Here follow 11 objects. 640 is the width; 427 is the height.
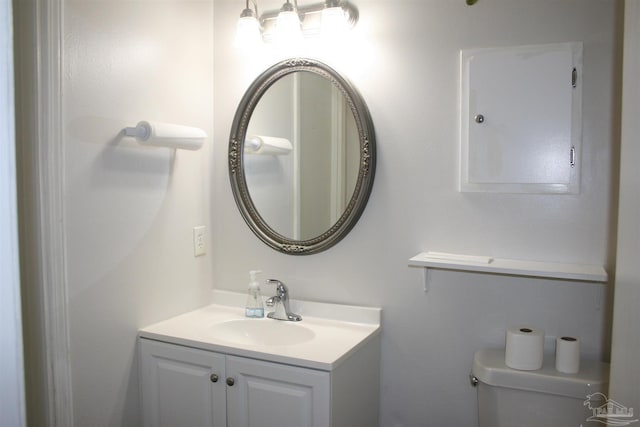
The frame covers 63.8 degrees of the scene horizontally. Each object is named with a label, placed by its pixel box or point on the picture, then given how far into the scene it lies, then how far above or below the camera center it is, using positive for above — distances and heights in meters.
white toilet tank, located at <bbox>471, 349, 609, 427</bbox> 1.50 -0.61
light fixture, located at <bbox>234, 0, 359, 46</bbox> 1.84 +0.63
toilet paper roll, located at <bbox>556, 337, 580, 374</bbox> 1.54 -0.50
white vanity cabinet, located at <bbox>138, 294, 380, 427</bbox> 1.56 -0.59
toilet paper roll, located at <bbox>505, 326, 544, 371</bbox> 1.57 -0.49
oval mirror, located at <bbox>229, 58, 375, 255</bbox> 1.89 +0.13
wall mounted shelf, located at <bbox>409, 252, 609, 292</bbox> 1.49 -0.23
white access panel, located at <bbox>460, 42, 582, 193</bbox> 1.61 +0.24
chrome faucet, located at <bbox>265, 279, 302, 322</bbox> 1.98 -0.44
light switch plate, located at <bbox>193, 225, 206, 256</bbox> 2.10 -0.21
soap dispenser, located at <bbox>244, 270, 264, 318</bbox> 2.00 -0.43
